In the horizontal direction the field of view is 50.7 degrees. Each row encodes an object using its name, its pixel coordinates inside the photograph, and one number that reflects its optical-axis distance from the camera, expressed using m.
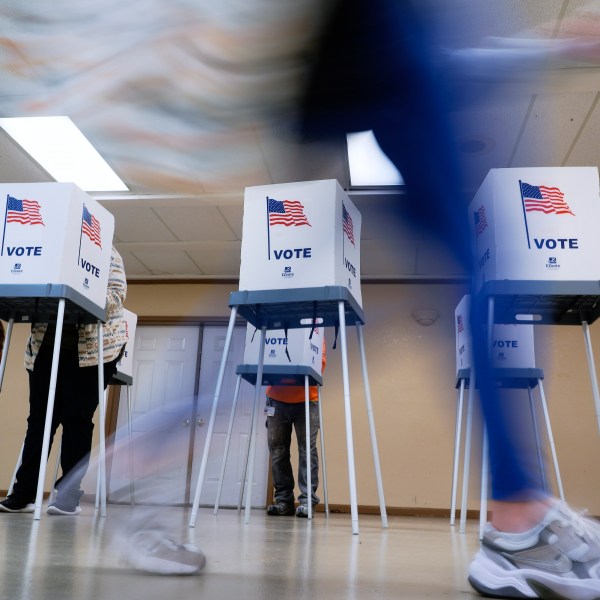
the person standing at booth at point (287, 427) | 3.53
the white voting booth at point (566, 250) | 1.71
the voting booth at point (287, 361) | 3.06
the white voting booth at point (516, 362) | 2.43
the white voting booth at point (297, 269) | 1.88
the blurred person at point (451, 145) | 0.50
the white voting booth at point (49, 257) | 1.97
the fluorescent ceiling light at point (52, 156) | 2.94
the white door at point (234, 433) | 4.98
